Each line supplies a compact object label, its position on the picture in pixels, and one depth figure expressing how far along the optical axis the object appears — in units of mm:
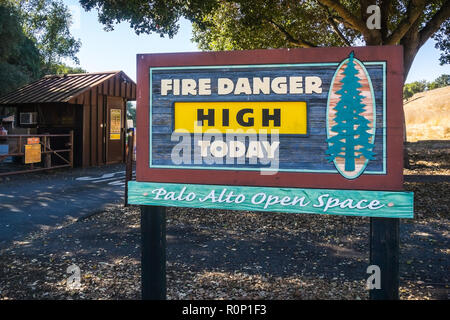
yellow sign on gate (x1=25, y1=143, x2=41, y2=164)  13617
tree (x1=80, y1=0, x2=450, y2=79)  10078
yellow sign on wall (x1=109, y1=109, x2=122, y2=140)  18000
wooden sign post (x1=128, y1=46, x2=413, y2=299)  2580
